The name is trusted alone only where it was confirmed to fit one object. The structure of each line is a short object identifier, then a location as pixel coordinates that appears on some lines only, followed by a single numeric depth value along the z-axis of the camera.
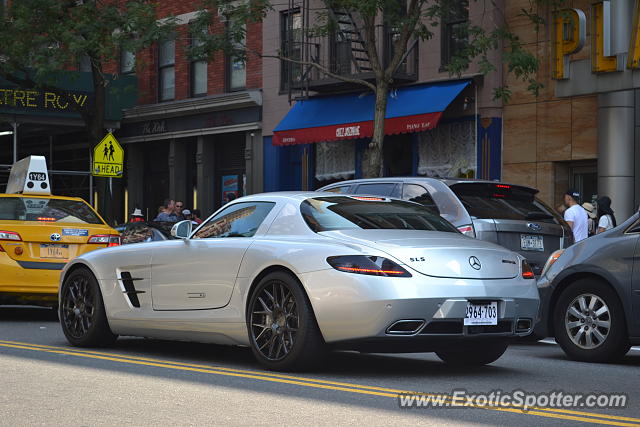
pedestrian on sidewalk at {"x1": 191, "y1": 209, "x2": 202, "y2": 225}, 25.52
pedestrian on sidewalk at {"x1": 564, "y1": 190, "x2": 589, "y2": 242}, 17.28
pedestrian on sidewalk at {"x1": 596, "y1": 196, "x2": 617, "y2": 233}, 18.23
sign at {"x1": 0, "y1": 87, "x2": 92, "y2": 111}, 31.09
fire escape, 24.67
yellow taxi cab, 14.00
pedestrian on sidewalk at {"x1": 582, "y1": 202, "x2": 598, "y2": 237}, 19.88
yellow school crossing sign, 21.83
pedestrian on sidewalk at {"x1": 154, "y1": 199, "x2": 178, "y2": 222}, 24.55
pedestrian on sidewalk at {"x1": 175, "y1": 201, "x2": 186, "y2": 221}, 24.71
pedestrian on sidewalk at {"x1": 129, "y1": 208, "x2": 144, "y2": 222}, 28.19
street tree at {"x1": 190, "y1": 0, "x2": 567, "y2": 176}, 20.00
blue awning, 23.30
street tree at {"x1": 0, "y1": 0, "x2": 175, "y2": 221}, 23.69
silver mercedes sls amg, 8.30
